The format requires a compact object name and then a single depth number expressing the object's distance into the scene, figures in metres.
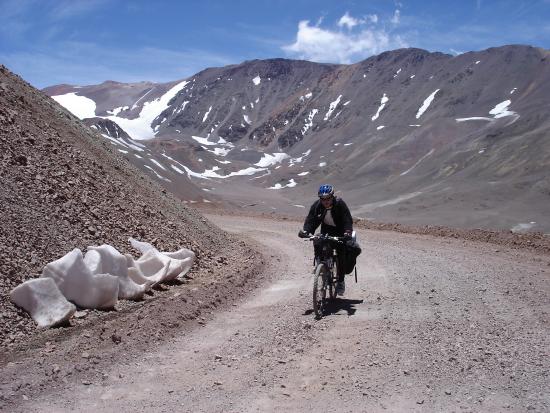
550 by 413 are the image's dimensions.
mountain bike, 8.22
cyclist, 8.69
